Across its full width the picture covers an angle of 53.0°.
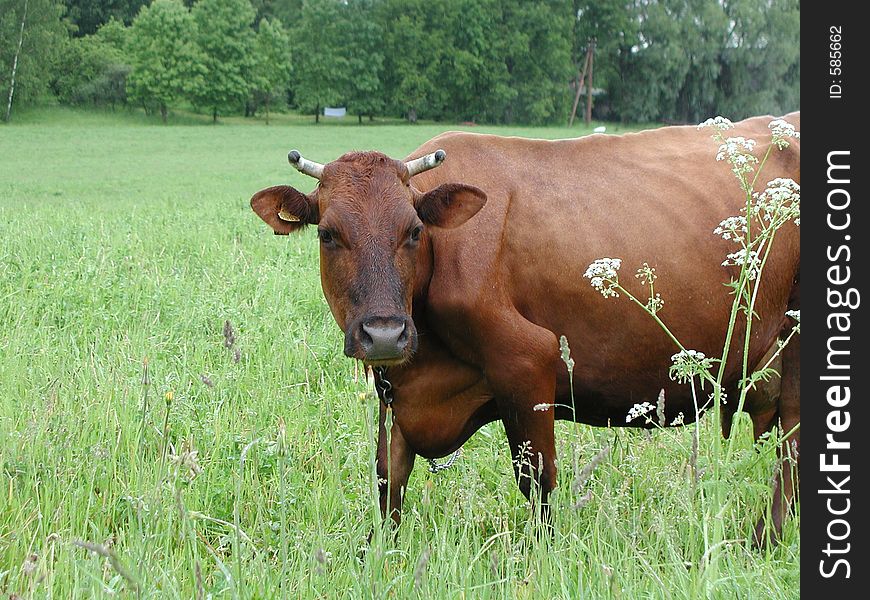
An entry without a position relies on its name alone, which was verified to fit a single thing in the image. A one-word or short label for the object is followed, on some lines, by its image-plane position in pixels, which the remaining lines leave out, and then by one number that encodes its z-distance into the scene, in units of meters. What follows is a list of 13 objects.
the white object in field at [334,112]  75.44
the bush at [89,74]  63.35
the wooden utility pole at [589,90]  77.19
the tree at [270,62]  71.94
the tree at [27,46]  57.03
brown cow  4.06
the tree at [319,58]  71.75
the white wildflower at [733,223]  3.15
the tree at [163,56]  65.50
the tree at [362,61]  72.19
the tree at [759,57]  71.75
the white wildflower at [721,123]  3.78
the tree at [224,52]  68.75
